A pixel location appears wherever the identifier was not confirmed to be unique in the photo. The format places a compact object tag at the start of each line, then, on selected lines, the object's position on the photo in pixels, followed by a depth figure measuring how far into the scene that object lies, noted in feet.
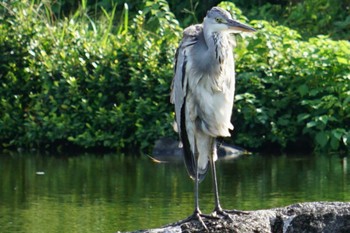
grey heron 47.47
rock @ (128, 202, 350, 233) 43.80
